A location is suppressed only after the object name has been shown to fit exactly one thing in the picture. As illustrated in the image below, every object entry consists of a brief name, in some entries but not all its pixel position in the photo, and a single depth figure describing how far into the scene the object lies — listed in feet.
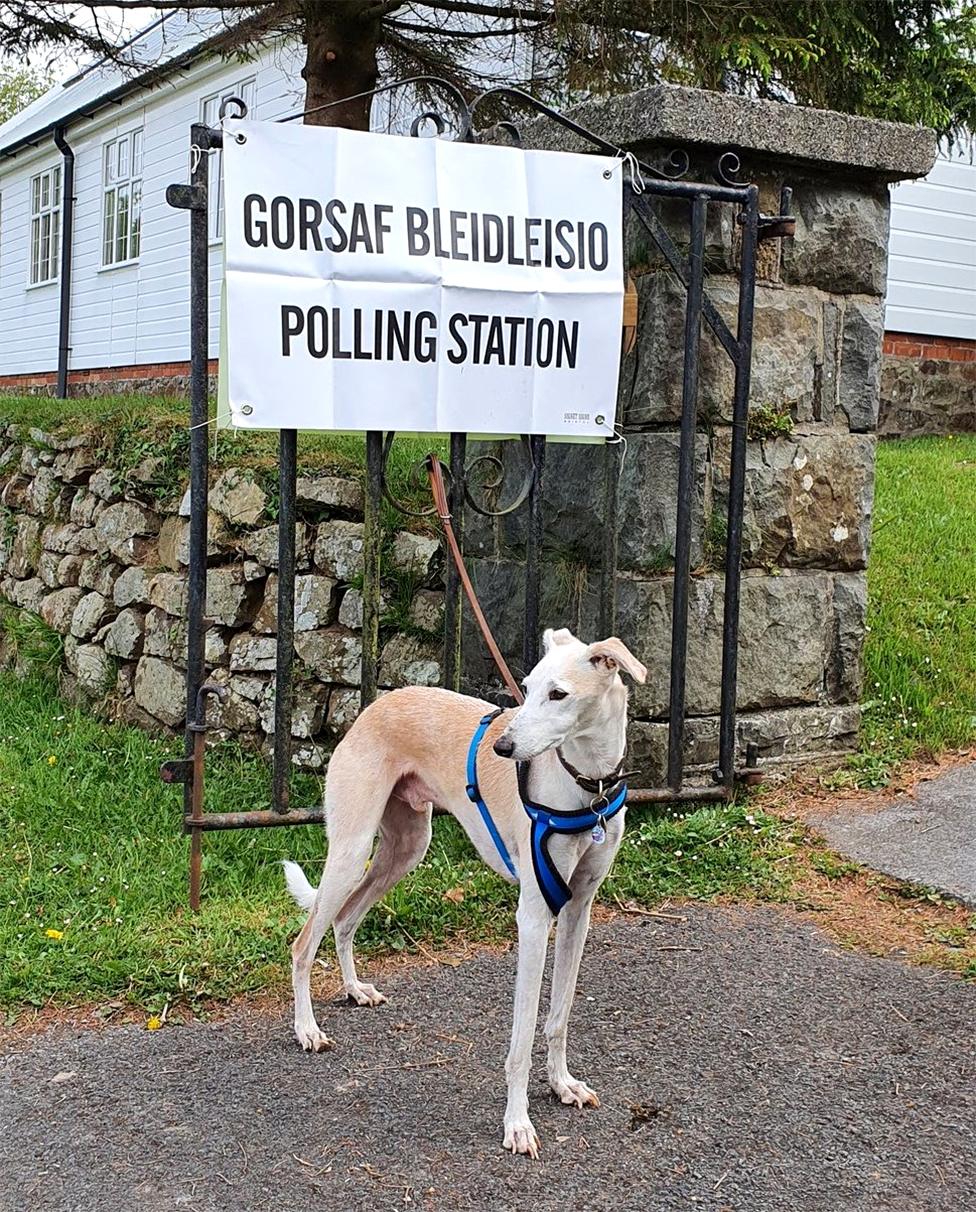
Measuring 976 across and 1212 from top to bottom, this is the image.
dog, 10.03
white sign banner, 13.46
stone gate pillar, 16.15
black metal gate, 14.17
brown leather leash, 13.12
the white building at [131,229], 46.03
